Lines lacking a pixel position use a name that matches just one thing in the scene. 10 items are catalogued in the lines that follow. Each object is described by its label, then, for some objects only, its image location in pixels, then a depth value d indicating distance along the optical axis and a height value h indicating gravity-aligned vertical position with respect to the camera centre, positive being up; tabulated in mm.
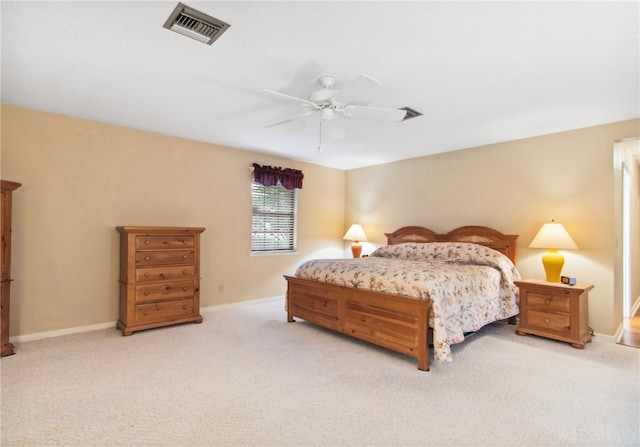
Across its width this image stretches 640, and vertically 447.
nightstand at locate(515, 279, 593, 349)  3529 -868
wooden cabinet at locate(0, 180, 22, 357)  3156 -395
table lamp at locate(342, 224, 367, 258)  6192 -186
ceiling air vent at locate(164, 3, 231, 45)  2006 +1217
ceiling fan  2676 +1010
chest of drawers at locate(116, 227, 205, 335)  3873 -617
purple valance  5391 +798
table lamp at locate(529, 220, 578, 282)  3816 -171
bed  3039 -660
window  5582 +118
